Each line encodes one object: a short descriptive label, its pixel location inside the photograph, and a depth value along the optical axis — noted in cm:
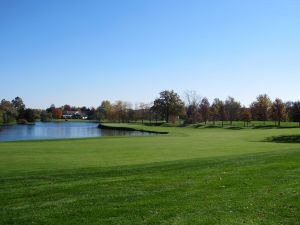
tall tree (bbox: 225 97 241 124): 13200
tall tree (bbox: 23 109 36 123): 17288
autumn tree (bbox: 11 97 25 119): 17152
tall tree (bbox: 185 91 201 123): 13650
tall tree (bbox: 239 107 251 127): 10888
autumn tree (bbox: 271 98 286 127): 10538
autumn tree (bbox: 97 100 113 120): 18571
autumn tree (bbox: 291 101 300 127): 10519
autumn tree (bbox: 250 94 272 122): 11262
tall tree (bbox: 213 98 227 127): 12769
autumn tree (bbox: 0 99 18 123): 14981
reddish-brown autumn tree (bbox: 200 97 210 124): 13150
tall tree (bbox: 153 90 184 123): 14775
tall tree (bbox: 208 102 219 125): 13075
